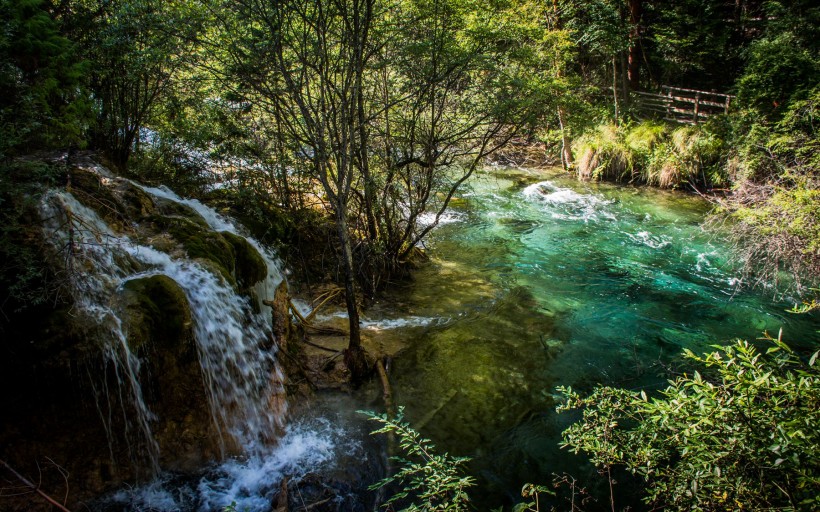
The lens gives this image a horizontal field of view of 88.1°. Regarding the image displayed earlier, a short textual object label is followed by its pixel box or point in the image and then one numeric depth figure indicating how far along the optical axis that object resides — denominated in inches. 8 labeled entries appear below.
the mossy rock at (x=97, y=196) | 197.8
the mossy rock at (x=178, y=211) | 246.3
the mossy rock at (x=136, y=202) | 222.4
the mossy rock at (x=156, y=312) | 161.8
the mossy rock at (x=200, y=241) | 210.1
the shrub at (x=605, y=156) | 625.0
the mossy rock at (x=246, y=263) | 237.3
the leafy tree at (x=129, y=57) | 218.5
